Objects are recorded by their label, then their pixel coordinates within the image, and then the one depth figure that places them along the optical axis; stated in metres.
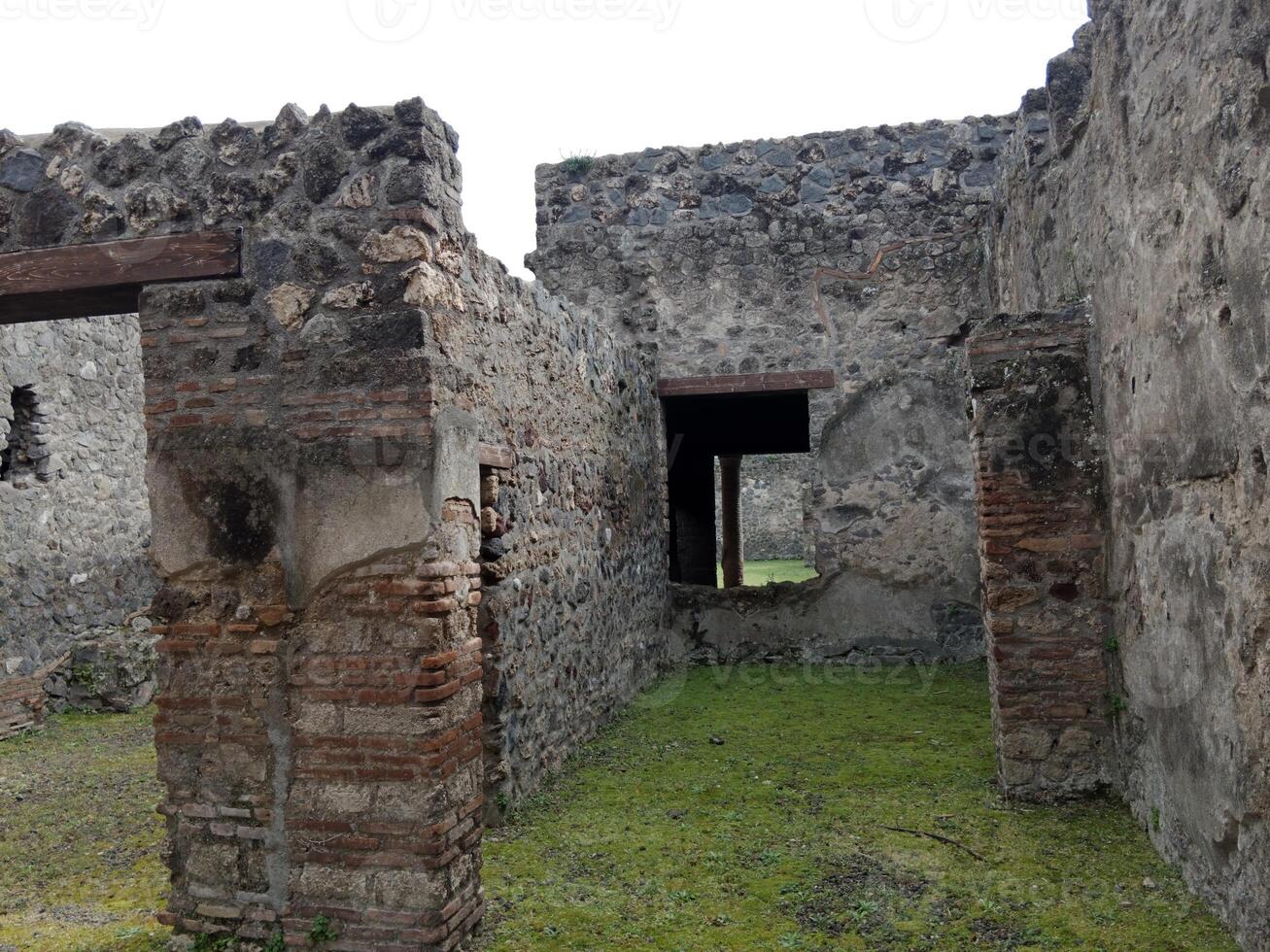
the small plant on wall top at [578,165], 9.05
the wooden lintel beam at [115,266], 3.57
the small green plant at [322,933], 3.38
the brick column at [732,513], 16.28
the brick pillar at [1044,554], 4.75
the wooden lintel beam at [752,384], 8.85
